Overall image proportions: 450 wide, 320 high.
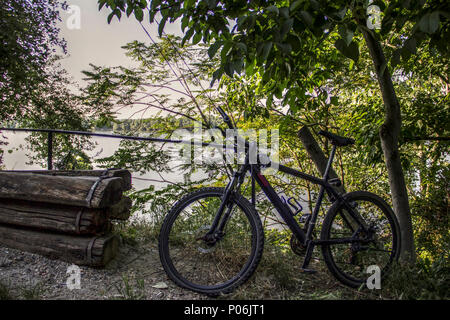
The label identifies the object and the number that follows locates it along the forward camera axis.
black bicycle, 2.26
